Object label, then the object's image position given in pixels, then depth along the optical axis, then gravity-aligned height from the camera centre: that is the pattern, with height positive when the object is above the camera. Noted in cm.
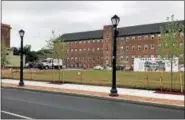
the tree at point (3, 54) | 2348 +130
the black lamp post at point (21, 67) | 1297 -32
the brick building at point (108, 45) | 5465 +666
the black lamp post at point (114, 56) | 975 +42
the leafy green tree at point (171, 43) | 1101 +138
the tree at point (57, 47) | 1649 +163
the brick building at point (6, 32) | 4955 +956
